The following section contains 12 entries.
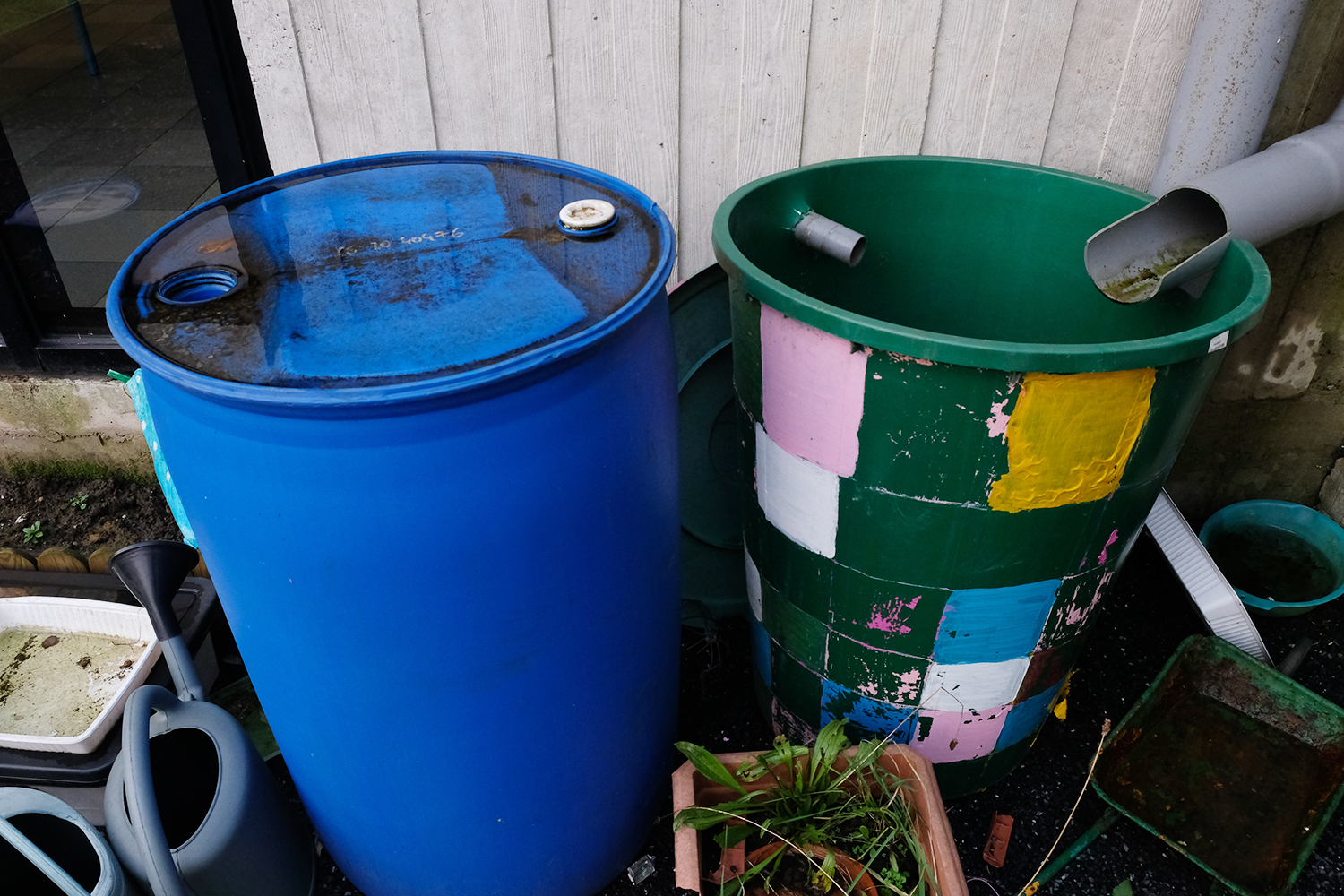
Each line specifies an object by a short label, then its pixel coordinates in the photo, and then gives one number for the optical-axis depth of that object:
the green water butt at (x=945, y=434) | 1.06
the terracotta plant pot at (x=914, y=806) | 1.18
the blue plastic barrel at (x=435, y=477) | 0.91
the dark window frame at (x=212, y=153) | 1.62
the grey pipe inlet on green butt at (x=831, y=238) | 1.39
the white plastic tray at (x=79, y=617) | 1.73
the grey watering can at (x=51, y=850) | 1.05
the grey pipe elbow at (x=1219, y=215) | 1.33
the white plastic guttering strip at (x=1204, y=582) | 1.73
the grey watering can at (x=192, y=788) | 1.18
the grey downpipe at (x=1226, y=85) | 1.56
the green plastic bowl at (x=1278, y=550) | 1.99
